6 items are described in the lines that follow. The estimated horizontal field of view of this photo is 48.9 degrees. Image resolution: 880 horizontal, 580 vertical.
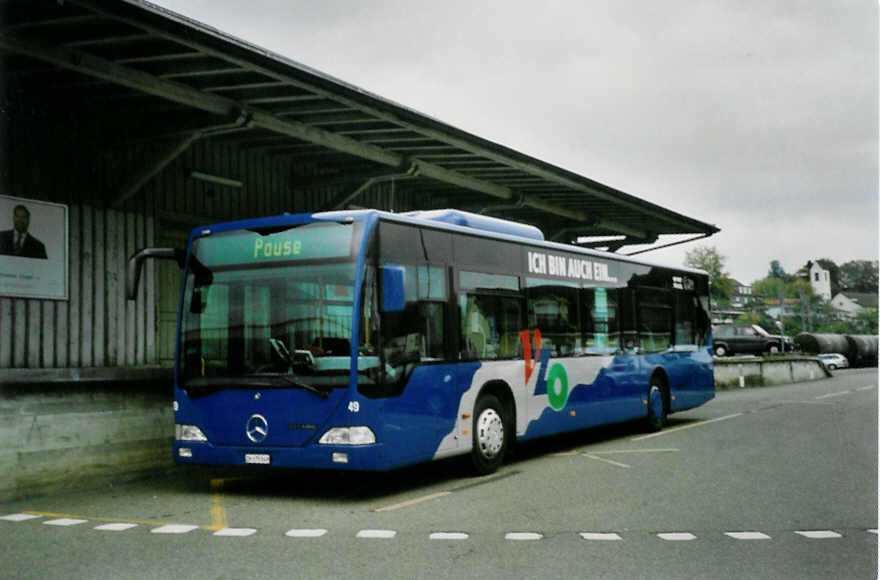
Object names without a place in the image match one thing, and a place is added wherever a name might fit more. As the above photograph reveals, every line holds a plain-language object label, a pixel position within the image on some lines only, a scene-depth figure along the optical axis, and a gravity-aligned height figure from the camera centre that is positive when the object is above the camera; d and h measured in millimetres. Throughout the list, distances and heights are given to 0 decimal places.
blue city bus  9281 +102
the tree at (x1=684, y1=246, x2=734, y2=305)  88562 +7224
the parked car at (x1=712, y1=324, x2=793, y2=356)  53438 +145
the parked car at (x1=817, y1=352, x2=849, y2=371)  59594 -1177
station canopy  9352 +3157
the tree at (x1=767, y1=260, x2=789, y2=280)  143000 +10712
